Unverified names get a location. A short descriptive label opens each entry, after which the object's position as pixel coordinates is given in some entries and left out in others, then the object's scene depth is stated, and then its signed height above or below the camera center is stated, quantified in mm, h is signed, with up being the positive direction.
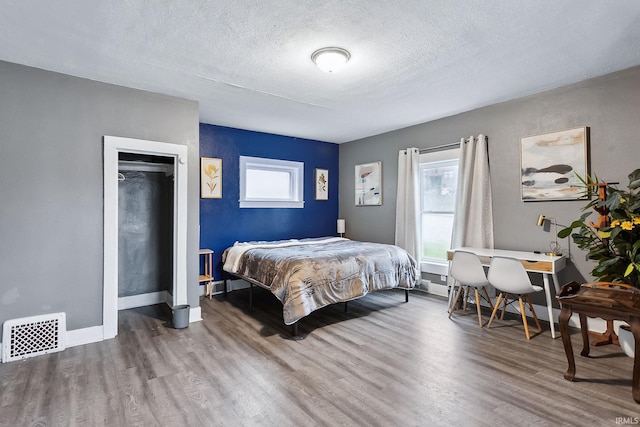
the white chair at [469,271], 3471 -634
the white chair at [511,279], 3119 -651
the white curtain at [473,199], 4082 +180
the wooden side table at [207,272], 4488 -849
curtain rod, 4461 +943
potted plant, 2531 -205
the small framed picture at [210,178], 4785 +526
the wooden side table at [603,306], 2088 -632
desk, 3084 -499
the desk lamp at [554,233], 3500 -225
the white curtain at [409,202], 4891 +173
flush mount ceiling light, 2582 +1266
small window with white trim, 5238 +516
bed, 3223 -650
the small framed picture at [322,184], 6066 +555
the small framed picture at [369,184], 5566 +516
